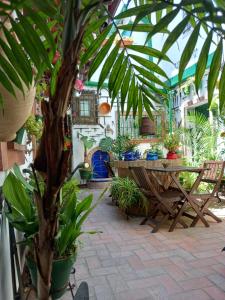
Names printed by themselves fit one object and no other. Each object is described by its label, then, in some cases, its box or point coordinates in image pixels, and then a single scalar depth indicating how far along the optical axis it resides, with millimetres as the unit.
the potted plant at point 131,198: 4000
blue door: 8094
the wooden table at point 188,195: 3412
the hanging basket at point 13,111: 770
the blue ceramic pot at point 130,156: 4781
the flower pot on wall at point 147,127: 5043
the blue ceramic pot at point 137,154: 4878
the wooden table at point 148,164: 4543
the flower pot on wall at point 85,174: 7548
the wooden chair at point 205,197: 3489
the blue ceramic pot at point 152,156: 4802
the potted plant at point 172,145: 4891
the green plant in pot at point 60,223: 1280
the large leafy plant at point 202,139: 6031
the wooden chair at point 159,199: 3439
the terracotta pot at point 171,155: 4899
